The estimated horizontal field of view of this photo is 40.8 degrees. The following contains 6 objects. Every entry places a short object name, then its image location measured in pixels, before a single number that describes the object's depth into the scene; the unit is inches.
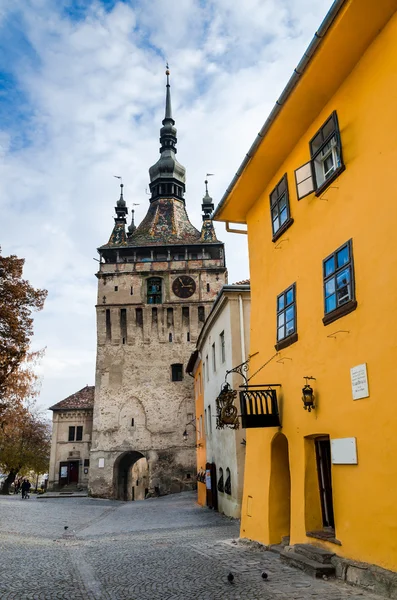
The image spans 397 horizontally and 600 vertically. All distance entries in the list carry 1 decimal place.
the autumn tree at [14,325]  935.7
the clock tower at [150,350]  1600.6
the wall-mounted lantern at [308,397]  319.3
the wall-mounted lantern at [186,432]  1611.7
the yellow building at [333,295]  256.4
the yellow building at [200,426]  1059.3
